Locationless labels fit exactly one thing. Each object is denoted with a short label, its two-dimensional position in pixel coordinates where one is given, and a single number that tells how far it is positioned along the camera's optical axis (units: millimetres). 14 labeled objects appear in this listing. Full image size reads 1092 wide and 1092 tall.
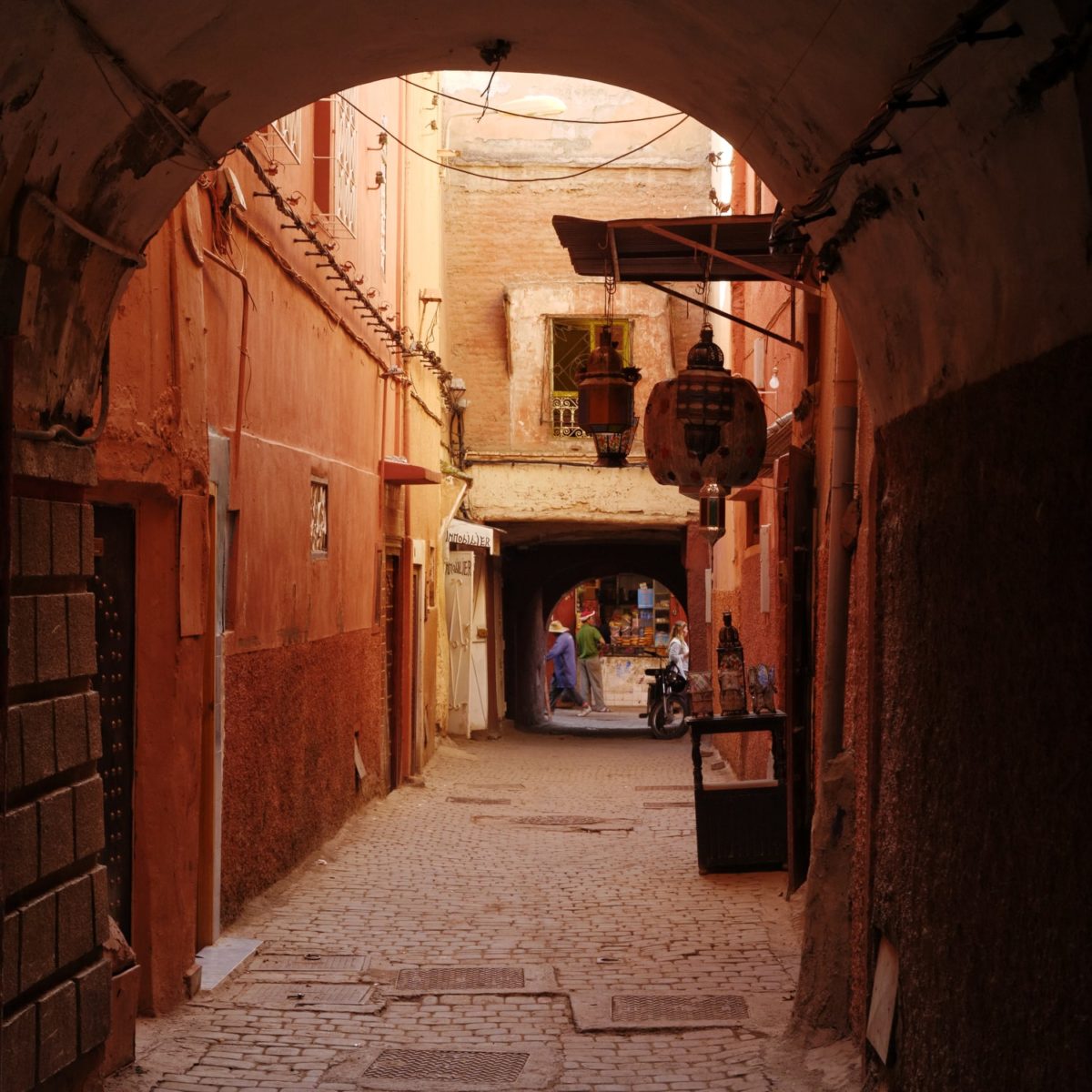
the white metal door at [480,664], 19250
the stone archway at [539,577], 25531
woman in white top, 24084
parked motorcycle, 21391
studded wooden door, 5836
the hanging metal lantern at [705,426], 7918
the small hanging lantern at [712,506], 9688
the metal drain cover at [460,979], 6781
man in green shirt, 29688
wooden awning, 7633
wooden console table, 9023
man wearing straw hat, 30234
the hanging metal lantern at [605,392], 9258
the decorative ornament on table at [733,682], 9352
